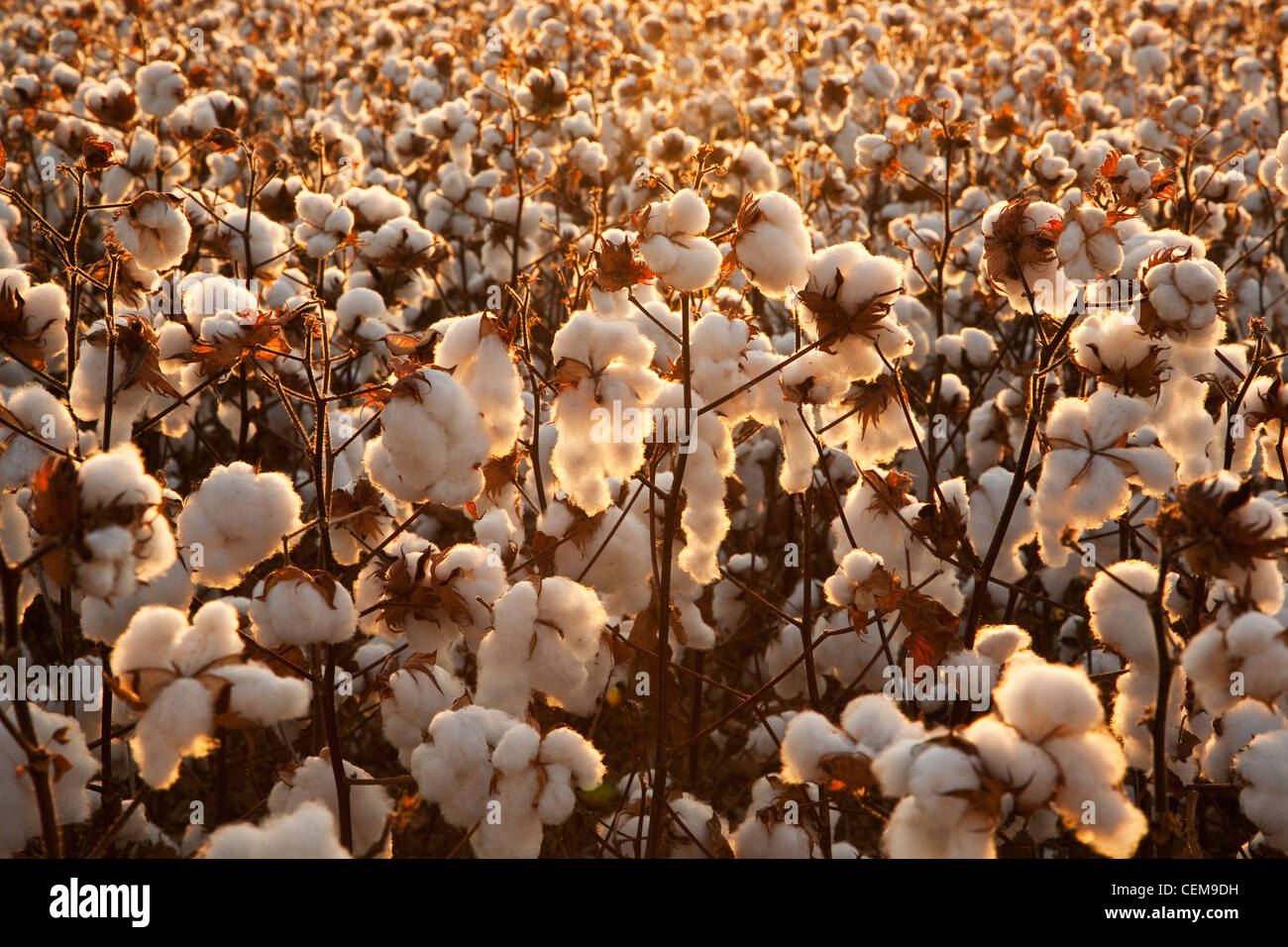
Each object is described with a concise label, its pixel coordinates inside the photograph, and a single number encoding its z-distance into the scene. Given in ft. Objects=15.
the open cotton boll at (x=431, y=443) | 6.08
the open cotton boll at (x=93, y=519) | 4.73
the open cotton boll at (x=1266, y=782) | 6.25
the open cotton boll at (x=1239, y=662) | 5.38
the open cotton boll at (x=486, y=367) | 6.64
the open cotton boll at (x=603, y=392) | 6.70
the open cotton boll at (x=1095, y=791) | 4.66
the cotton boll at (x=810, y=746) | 5.36
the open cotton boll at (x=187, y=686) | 4.98
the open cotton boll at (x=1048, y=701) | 4.70
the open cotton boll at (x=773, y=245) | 6.66
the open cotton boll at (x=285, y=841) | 4.80
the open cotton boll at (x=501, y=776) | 6.24
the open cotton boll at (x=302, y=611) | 6.02
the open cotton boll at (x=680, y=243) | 6.48
